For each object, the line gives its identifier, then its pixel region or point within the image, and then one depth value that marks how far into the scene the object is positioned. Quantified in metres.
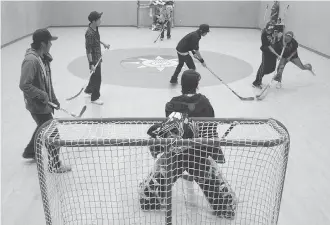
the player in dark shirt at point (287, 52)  6.69
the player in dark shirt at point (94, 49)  5.29
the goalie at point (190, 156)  2.43
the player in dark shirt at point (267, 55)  6.73
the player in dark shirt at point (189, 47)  6.05
